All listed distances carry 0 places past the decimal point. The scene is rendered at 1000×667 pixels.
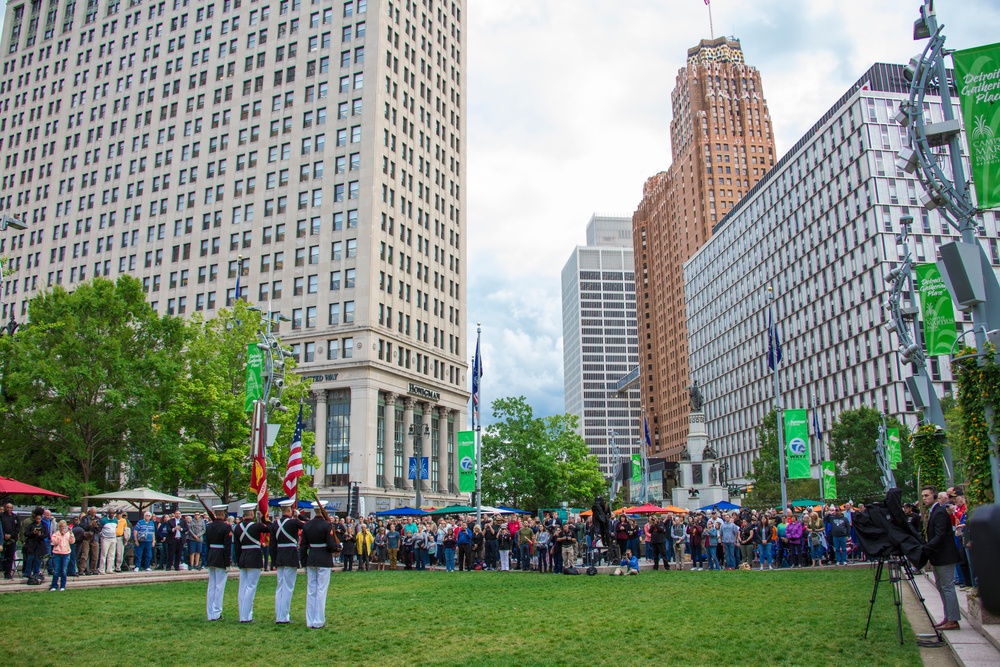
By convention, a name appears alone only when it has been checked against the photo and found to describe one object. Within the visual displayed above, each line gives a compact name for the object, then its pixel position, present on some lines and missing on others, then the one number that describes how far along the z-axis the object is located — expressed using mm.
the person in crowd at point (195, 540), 31859
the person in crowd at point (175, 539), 31484
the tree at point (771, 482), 78188
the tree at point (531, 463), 73938
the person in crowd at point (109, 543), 28109
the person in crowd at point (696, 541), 32062
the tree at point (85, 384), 42031
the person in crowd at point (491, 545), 34562
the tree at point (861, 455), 70438
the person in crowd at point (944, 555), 10945
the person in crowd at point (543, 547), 31906
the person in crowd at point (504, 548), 33625
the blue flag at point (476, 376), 40781
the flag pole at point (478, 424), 38844
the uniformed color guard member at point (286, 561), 14266
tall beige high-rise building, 72812
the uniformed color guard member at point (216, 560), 14844
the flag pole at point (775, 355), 44344
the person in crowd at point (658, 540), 30781
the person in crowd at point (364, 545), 35062
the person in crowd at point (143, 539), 30703
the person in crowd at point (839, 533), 29953
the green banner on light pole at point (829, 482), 44356
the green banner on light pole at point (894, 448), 40419
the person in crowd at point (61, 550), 21061
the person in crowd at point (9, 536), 25219
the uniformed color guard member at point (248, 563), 14594
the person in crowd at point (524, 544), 33438
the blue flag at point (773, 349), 44812
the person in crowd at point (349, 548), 33688
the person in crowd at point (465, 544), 34406
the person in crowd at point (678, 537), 31828
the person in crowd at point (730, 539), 30828
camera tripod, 10527
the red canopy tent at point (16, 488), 27078
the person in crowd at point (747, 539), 31078
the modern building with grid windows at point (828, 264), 93125
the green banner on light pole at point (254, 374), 27781
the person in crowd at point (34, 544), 22766
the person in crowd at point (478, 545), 35156
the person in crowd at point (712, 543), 30656
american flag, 23344
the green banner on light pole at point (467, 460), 37247
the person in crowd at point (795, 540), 30422
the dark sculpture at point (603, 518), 28703
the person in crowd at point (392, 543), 35125
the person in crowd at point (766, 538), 30672
